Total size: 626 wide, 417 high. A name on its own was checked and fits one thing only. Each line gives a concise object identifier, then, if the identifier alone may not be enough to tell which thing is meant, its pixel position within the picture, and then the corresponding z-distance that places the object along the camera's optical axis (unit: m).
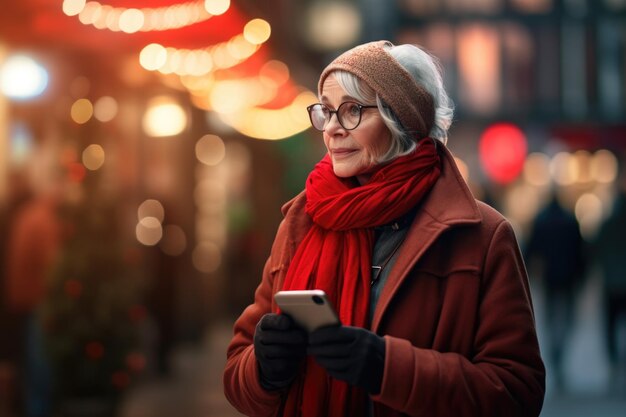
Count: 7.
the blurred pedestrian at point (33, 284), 9.13
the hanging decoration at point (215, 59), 8.85
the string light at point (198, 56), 10.12
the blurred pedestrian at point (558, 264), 11.80
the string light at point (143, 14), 8.50
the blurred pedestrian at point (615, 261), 11.51
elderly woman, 2.94
